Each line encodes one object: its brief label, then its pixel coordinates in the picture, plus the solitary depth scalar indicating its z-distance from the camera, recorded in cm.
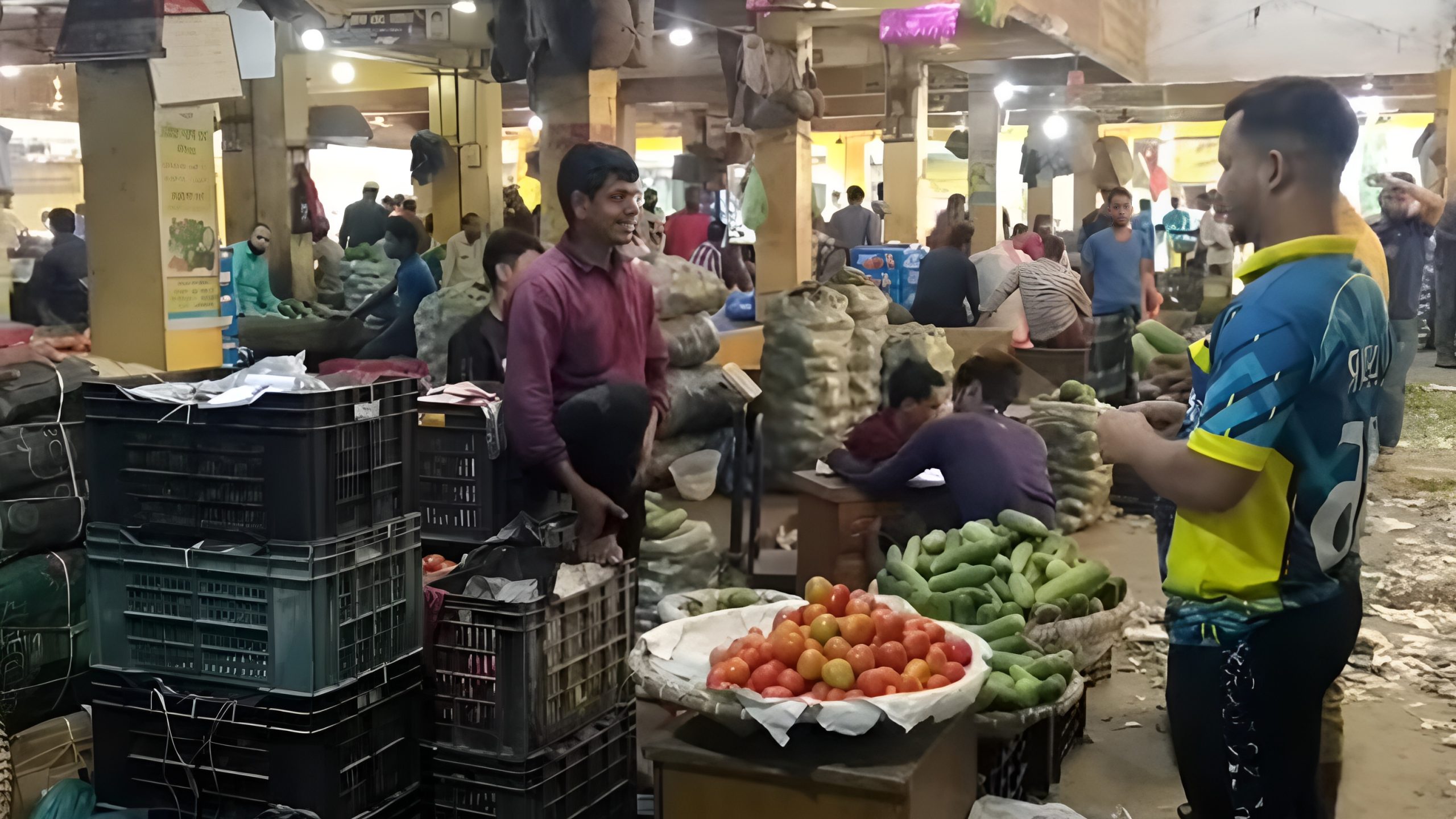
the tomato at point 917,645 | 284
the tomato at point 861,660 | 274
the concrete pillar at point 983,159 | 1137
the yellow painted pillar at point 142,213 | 411
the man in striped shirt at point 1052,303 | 712
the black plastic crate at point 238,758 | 282
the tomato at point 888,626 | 289
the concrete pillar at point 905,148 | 1054
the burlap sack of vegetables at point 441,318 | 538
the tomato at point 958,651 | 289
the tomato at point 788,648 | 280
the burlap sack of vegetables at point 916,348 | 621
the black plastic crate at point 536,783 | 303
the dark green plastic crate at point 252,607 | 279
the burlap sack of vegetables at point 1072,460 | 697
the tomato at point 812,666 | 274
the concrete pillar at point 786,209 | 732
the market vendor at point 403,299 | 592
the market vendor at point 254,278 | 766
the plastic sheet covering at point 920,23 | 831
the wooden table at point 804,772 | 258
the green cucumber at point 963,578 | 417
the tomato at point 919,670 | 274
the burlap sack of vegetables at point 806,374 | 631
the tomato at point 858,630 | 287
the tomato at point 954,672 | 279
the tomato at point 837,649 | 278
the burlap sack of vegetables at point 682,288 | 638
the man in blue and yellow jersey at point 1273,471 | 225
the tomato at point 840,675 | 270
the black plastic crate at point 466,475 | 378
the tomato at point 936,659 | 280
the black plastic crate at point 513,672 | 302
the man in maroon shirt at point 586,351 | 370
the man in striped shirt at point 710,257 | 726
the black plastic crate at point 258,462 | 278
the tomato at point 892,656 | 279
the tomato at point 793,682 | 271
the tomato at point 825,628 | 286
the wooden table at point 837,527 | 478
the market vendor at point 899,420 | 485
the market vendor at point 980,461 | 452
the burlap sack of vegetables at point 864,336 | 643
